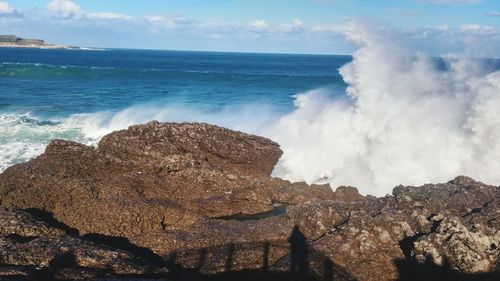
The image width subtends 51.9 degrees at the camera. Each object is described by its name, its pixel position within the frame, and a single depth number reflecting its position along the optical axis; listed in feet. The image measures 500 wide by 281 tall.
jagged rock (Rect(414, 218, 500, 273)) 27.45
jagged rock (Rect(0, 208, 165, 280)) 23.58
